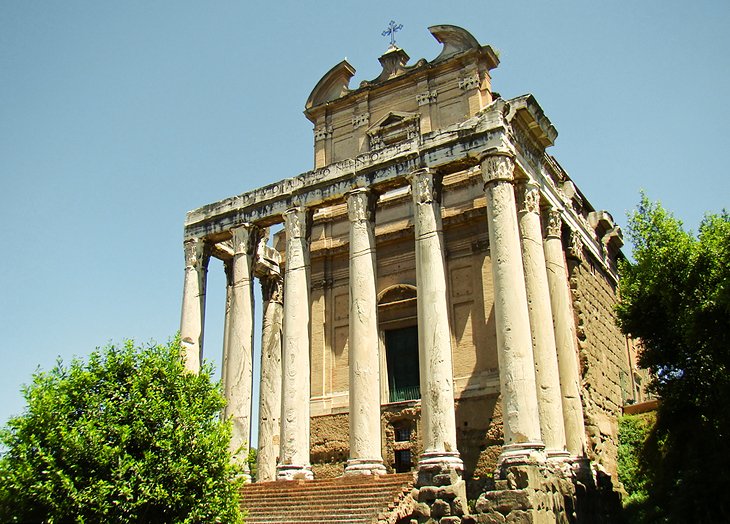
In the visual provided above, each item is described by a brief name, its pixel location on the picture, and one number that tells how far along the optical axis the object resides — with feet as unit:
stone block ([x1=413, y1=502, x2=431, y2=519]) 54.39
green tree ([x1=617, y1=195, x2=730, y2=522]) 57.00
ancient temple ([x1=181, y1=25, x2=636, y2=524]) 58.90
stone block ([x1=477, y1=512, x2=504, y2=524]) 51.26
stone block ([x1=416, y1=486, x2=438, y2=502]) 55.11
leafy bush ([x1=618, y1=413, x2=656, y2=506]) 75.31
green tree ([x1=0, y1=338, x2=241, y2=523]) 47.37
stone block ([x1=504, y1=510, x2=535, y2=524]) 50.26
